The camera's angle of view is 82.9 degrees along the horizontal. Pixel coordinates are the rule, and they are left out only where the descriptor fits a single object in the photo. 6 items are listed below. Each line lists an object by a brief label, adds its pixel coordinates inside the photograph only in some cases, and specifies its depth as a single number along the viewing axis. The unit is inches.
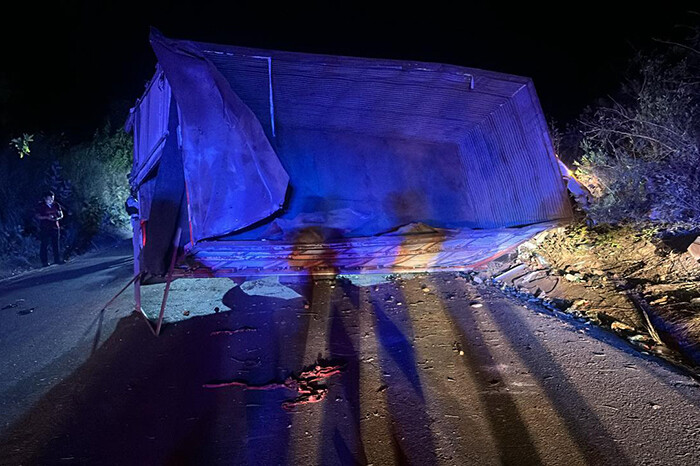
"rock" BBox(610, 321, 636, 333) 137.3
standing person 273.0
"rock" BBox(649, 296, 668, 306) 144.4
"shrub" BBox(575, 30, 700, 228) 162.6
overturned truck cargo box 122.8
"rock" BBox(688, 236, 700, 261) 153.3
